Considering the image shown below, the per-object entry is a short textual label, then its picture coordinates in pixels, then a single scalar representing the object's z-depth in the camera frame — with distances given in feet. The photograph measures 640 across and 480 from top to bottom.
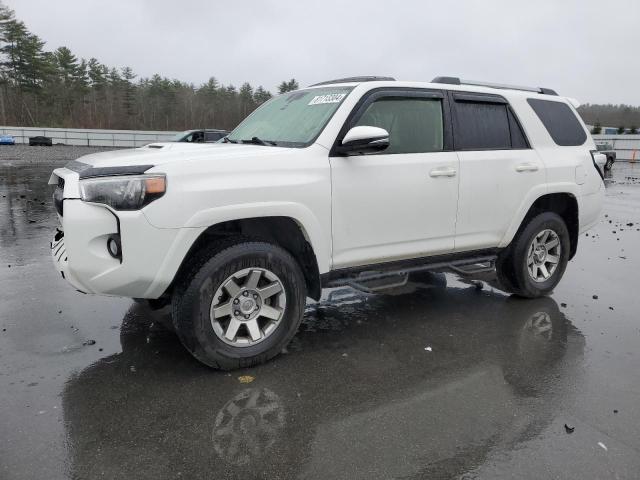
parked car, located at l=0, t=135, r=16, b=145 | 136.89
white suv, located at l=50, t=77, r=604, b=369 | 10.09
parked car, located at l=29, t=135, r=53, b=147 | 139.03
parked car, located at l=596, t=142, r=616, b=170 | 81.38
